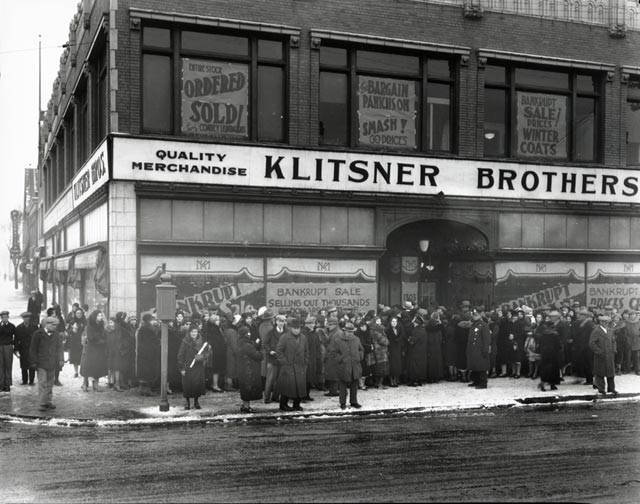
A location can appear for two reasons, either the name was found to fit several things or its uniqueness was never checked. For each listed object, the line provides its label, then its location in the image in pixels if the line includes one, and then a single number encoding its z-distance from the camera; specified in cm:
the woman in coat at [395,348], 1670
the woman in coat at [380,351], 1636
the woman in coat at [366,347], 1638
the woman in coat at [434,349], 1716
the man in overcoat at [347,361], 1409
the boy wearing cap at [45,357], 1393
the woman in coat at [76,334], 1834
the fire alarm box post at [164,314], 1363
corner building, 1819
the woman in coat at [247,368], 1347
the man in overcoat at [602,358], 1575
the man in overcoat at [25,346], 1684
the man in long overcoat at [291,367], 1367
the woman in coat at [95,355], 1590
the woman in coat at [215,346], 1570
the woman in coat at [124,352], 1584
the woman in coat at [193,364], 1369
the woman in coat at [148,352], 1554
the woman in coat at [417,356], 1683
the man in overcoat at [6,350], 1579
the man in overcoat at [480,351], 1645
